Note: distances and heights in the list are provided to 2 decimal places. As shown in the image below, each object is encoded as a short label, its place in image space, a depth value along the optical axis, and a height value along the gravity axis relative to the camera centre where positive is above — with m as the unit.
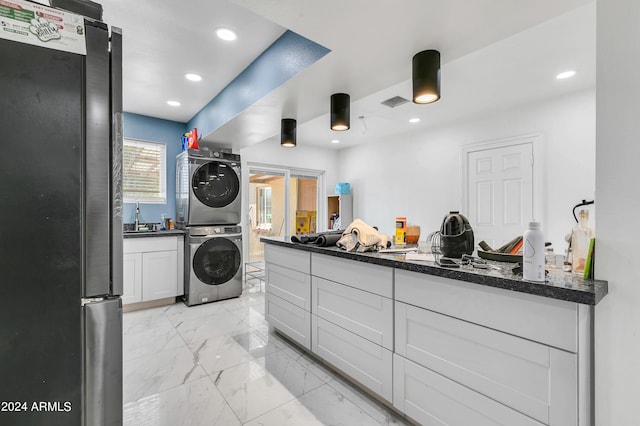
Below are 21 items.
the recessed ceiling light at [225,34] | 2.12 +1.35
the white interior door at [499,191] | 3.55 +0.28
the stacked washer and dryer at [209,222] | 3.69 -0.15
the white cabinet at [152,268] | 3.41 -0.73
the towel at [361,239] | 2.01 -0.20
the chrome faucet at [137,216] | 3.84 -0.08
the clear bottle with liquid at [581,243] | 1.32 -0.14
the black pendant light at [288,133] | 2.91 +0.81
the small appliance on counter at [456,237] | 1.74 -0.16
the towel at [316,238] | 2.25 -0.23
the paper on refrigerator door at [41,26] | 0.74 +0.51
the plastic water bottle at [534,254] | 1.13 -0.17
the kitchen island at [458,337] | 1.06 -0.61
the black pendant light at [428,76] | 1.72 +0.83
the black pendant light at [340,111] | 2.33 +0.83
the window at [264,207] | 5.39 +0.07
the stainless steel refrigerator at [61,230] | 0.74 -0.06
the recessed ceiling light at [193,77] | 2.81 +1.35
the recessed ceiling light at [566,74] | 2.71 +1.34
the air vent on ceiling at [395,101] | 3.39 +1.35
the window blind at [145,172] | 3.90 +0.55
